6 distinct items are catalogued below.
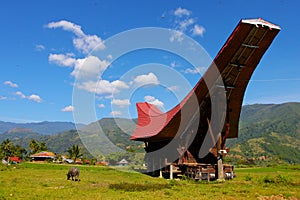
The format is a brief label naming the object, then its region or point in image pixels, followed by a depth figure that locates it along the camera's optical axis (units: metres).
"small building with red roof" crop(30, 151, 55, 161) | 70.75
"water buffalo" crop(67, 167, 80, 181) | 18.52
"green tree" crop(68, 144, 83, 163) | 70.53
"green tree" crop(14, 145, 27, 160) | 77.03
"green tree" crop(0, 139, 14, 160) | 73.87
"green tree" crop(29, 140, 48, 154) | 76.44
